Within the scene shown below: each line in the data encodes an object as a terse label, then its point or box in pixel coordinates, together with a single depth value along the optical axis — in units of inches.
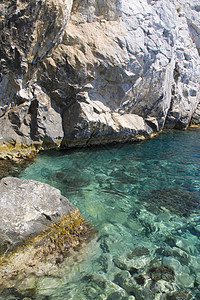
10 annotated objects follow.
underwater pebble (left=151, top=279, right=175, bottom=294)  147.0
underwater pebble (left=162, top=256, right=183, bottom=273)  165.3
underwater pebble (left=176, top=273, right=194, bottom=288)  152.6
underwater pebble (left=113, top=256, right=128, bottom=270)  164.2
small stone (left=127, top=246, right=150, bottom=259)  176.9
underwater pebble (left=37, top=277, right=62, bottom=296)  140.9
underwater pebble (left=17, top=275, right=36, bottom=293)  140.8
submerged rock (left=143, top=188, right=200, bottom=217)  245.3
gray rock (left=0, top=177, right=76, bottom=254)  157.0
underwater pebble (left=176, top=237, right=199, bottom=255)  183.8
